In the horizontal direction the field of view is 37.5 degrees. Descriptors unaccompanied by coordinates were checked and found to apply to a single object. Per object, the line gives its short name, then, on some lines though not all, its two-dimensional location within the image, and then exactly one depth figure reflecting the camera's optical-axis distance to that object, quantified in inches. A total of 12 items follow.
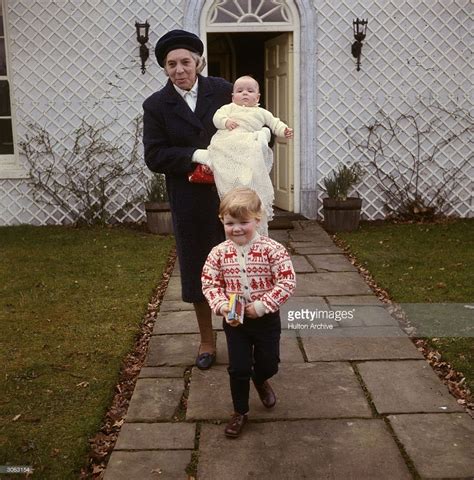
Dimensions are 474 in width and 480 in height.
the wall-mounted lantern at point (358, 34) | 295.9
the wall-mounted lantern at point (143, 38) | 296.0
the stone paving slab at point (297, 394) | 119.9
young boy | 106.2
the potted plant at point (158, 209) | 293.3
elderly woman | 128.1
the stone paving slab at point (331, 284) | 198.3
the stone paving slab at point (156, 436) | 108.8
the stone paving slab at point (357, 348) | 146.2
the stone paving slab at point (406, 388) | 121.4
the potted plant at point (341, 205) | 295.1
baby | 121.3
